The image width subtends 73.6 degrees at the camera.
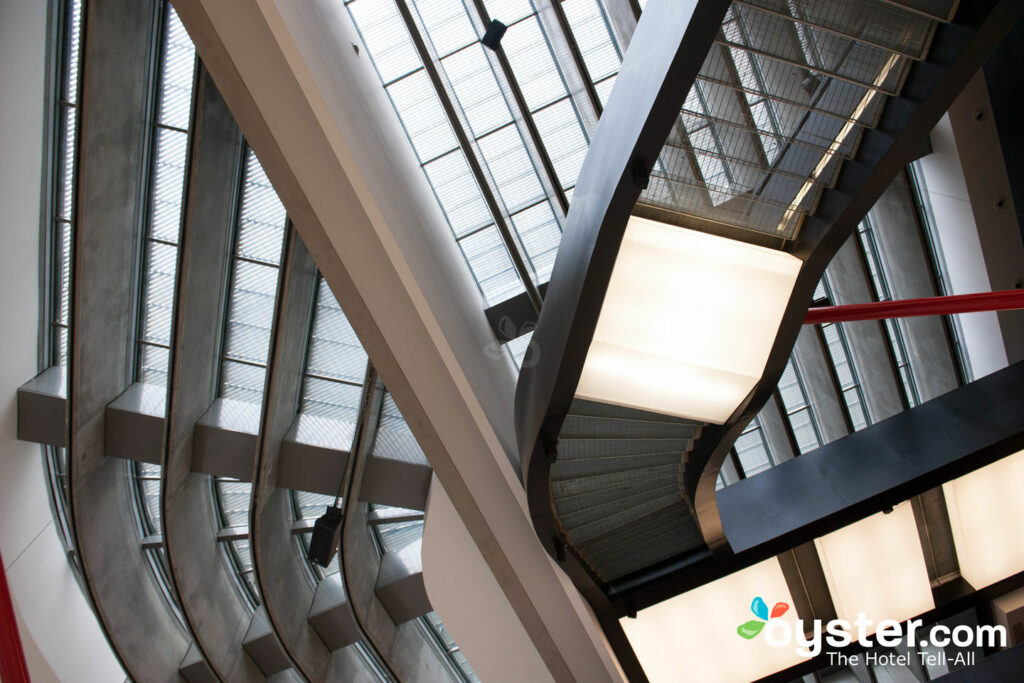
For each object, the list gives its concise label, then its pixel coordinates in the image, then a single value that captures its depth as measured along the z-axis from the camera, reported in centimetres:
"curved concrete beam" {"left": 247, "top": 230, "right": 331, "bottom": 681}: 704
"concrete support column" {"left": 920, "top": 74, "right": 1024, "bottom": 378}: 701
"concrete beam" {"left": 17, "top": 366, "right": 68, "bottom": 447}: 820
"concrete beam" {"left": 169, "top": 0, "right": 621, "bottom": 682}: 402
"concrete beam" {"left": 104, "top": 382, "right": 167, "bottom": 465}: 828
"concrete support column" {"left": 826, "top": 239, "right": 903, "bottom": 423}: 818
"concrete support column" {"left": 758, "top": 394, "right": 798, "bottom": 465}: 916
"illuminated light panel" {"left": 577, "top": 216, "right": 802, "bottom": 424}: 378
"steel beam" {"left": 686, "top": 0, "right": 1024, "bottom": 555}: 283
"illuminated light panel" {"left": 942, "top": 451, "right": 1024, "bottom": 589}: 692
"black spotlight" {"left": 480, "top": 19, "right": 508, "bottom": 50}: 616
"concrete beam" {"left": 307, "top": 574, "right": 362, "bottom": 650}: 1062
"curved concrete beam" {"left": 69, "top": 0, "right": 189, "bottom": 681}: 596
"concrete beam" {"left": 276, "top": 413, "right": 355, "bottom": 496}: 812
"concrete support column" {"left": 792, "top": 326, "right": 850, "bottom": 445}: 871
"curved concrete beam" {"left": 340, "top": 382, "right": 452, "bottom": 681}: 755
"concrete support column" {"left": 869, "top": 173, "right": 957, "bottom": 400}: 790
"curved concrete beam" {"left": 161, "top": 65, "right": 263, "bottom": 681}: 658
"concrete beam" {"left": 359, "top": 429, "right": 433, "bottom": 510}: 801
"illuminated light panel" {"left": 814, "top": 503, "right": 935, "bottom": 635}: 680
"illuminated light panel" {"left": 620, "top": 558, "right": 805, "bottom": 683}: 664
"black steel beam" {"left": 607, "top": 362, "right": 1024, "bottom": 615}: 648
